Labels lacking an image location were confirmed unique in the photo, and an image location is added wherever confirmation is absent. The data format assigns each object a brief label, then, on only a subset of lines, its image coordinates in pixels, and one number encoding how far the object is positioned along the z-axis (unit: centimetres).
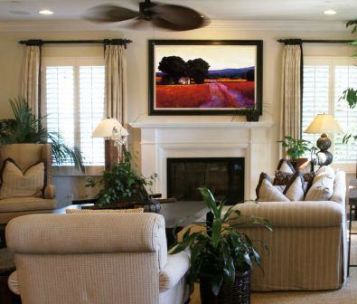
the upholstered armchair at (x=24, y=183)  607
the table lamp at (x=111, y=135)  655
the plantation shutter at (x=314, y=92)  760
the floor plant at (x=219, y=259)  325
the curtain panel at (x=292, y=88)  744
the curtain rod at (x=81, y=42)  737
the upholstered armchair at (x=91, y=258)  251
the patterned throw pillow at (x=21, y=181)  633
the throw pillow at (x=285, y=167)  559
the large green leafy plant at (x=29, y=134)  702
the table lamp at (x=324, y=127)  645
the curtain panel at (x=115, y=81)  737
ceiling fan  436
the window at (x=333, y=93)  760
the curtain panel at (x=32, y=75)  743
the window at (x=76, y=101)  757
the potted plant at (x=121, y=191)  439
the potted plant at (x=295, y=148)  686
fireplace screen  764
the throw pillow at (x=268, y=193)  415
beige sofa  380
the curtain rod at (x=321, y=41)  752
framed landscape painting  749
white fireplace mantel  744
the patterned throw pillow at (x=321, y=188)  411
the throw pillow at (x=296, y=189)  434
